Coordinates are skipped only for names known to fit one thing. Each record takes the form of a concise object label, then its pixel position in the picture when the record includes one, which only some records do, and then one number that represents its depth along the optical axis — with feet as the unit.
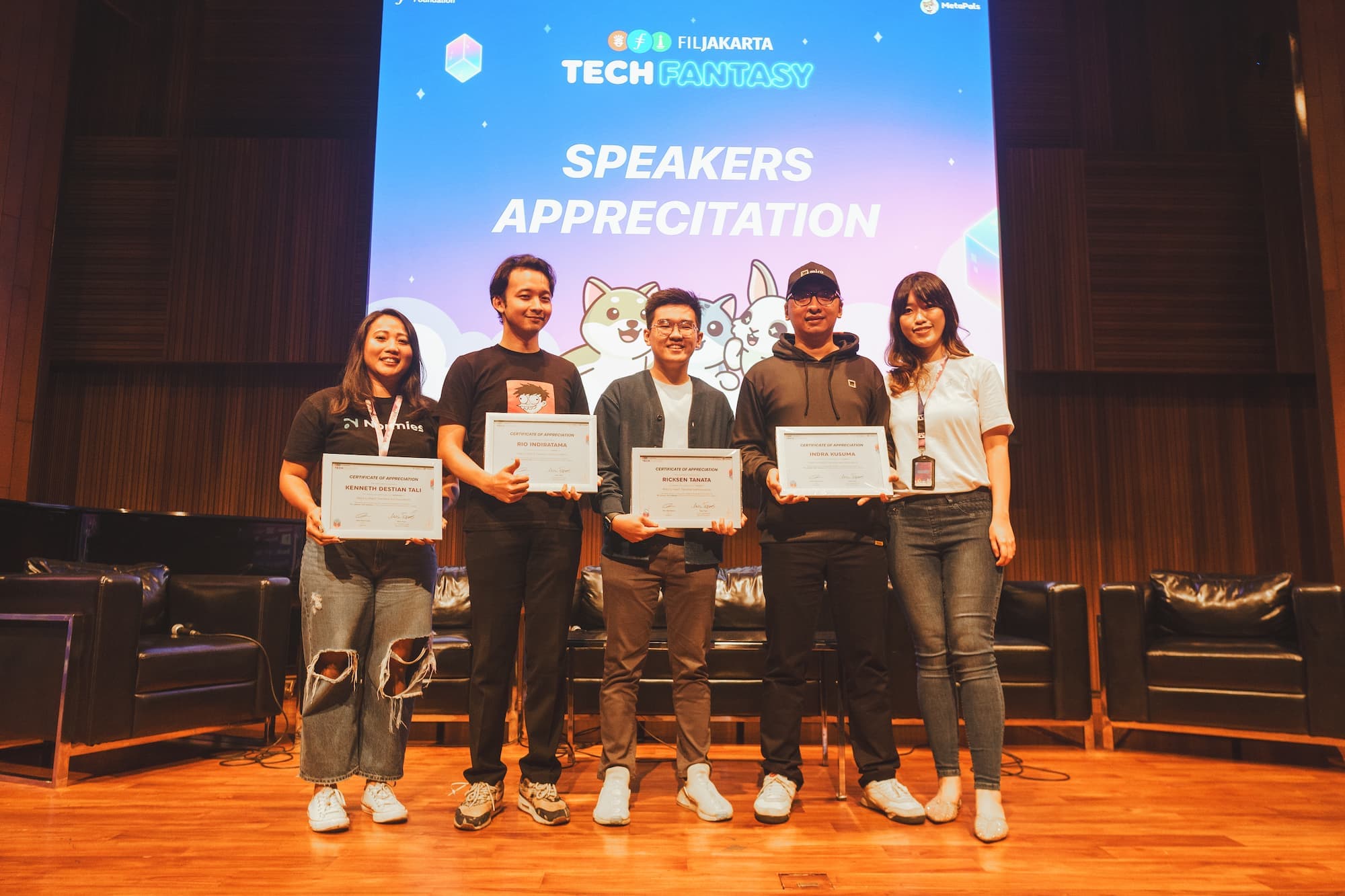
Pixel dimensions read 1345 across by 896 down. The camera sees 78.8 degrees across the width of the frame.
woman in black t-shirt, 7.52
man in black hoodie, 7.88
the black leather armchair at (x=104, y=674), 9.47
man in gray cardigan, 8.00
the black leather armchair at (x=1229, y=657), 11.03
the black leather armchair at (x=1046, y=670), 11.68
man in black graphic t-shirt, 7.68
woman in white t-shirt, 7.51
